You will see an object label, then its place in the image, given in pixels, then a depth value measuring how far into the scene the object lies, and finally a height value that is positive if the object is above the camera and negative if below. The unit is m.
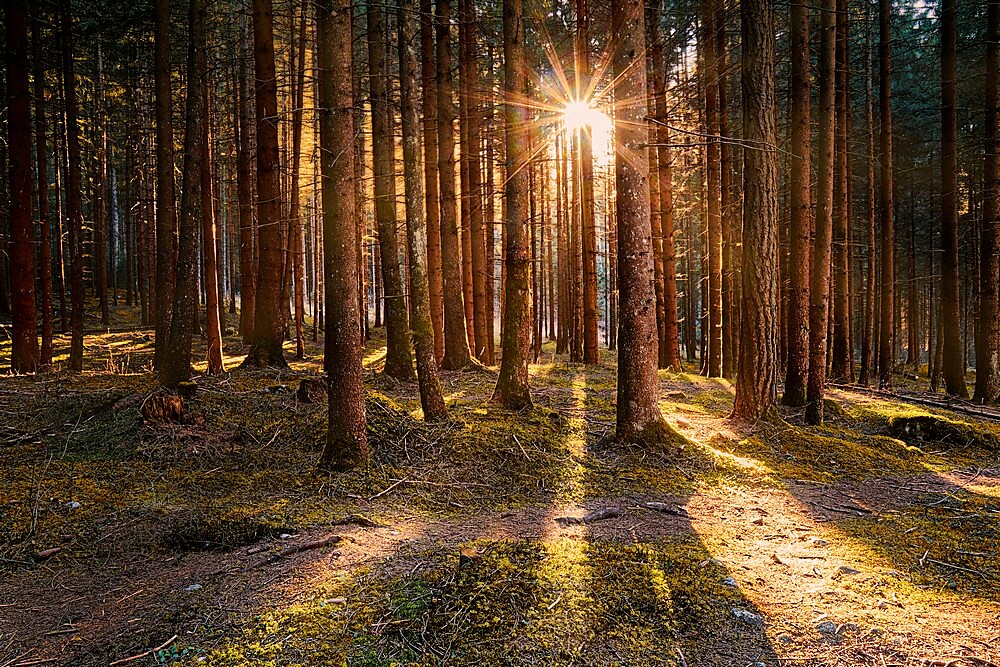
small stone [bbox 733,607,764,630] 3.41 -1.92
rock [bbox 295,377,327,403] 8.36 -0.96
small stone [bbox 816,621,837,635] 3.31 -1.92
